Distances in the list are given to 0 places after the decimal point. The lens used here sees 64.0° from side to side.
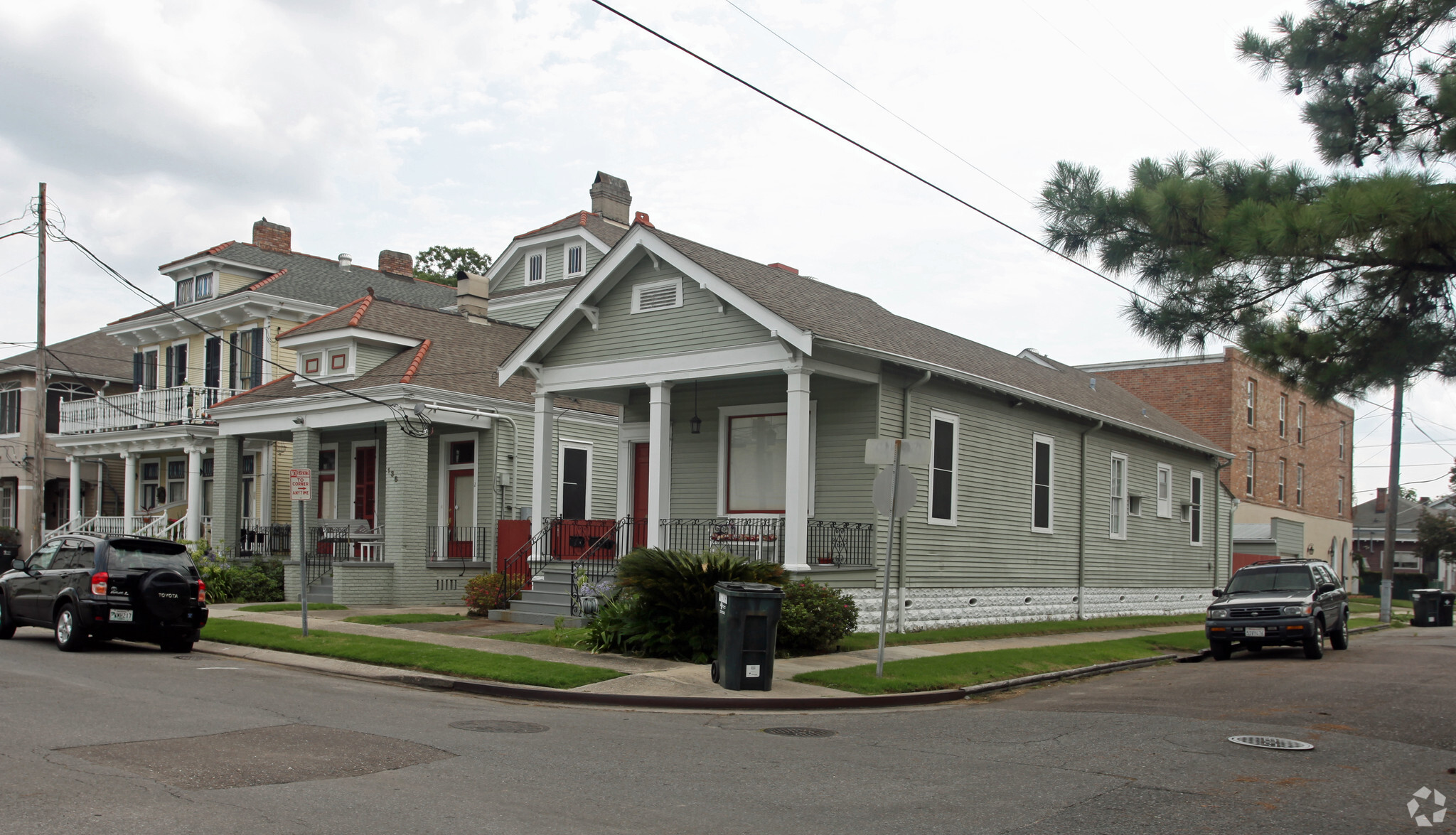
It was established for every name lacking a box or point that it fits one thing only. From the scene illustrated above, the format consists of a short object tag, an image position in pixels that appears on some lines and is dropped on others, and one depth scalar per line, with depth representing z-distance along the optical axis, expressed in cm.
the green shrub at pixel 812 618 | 1588
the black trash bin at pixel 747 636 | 1312
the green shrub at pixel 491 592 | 2056
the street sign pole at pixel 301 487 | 1677
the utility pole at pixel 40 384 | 3031
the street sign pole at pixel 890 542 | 1361
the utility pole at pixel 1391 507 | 3288
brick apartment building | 4084
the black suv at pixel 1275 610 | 1925
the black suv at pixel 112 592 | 1550
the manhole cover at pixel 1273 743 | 1005
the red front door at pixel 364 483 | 2773
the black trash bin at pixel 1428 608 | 3192
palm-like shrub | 1509
